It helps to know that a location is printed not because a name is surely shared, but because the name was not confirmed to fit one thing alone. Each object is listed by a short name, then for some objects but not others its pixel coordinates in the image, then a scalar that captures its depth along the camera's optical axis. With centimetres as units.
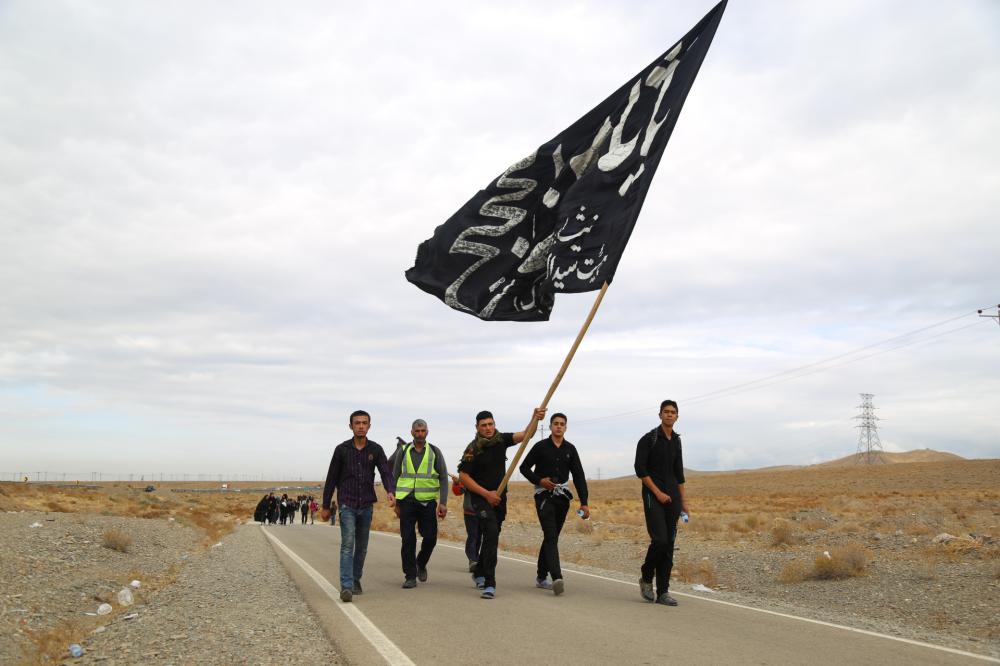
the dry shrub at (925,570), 1249
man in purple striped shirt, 964
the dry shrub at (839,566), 1338
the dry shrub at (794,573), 1357
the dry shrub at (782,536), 1951
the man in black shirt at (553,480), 1000
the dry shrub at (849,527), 2114
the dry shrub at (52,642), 758
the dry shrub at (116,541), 1872
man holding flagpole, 993
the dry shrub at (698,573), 1354
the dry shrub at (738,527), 2512
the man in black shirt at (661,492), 930
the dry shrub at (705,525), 2614
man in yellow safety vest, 1027
